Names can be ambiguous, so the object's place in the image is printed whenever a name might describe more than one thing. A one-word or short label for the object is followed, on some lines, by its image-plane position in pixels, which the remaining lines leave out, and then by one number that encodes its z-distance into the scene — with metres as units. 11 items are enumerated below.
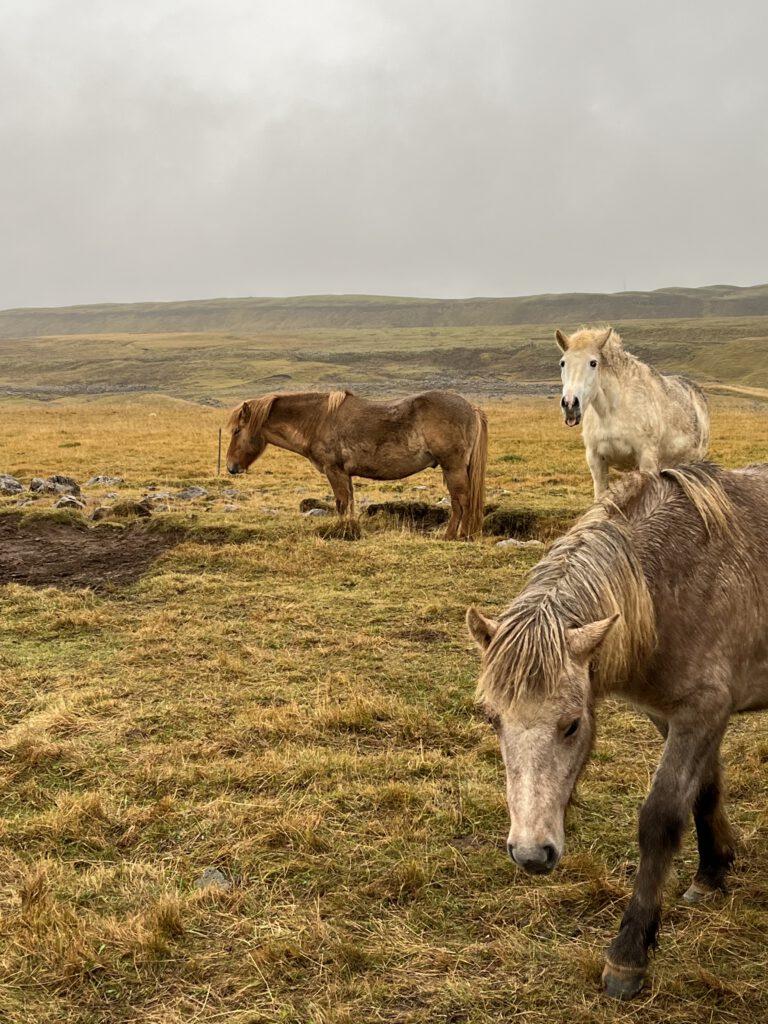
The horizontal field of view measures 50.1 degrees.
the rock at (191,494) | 15.22
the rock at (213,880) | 3.91
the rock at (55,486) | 15.13
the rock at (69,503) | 13.18
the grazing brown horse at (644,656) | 2.95
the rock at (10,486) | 15.12
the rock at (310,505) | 13.46
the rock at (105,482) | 17.30
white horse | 9.16
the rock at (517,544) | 10.59
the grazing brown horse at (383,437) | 11.73
